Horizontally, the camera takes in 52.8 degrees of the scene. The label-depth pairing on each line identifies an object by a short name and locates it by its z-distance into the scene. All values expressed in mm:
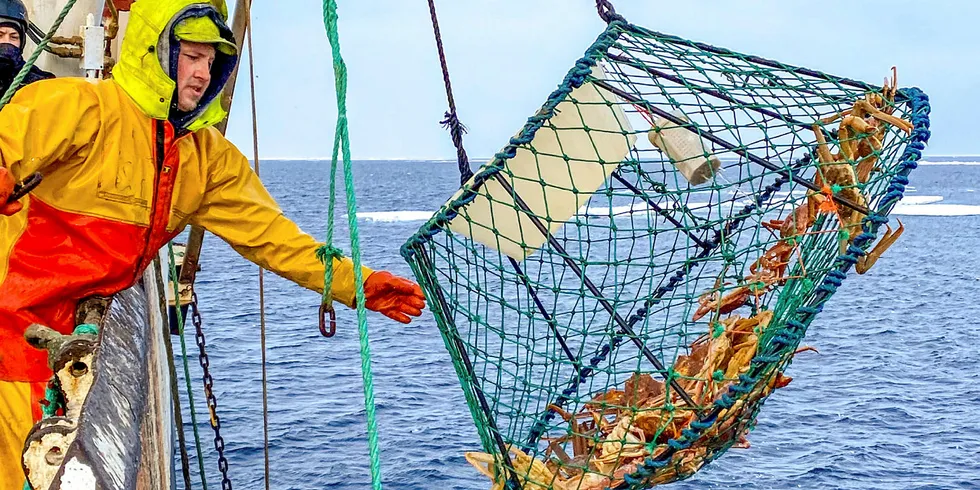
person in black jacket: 4348
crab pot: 2938
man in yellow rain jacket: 3064
